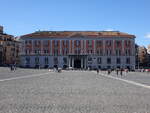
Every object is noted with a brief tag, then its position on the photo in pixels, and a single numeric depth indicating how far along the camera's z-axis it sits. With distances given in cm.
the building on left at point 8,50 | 7368
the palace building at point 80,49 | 6867
